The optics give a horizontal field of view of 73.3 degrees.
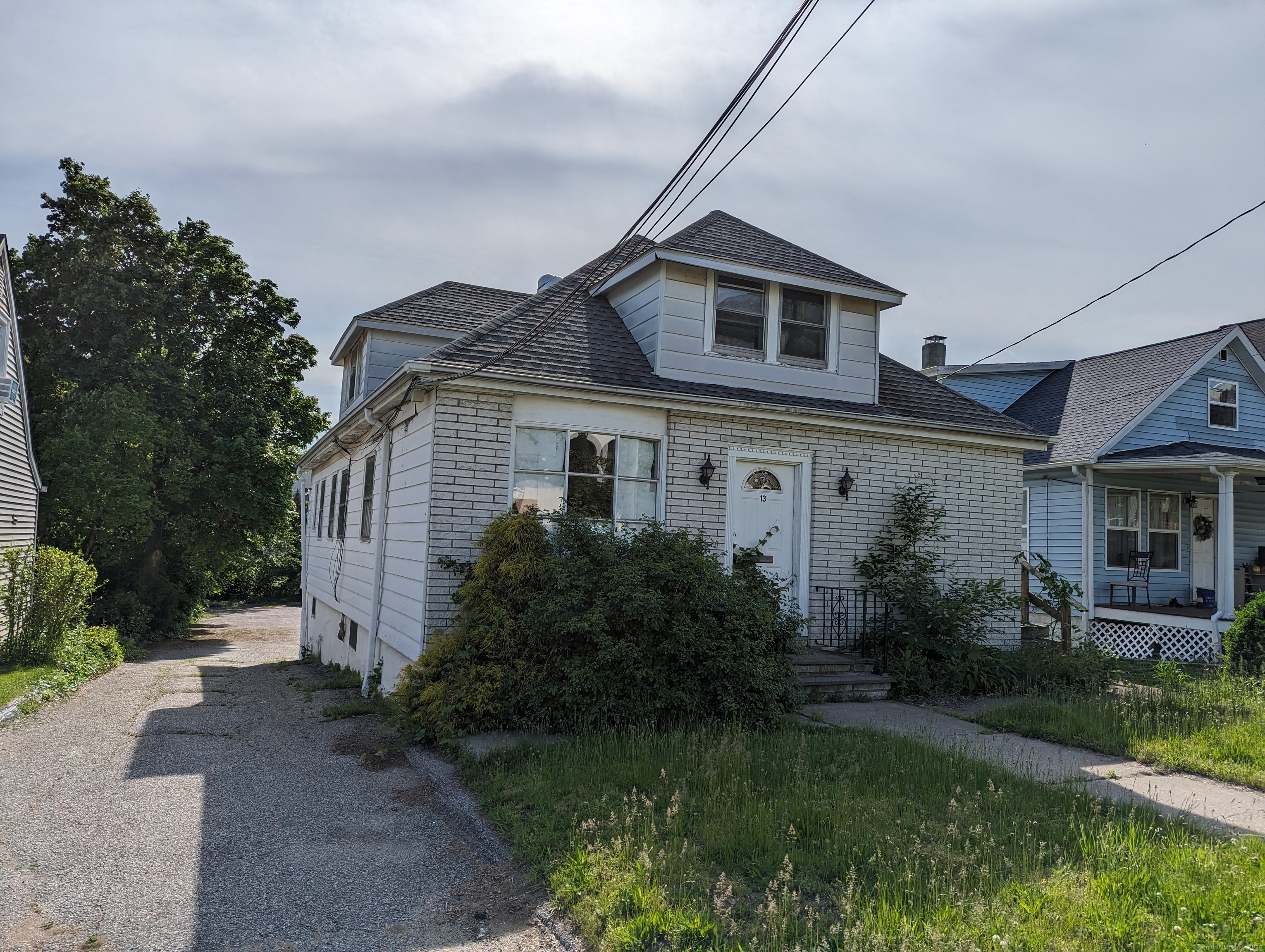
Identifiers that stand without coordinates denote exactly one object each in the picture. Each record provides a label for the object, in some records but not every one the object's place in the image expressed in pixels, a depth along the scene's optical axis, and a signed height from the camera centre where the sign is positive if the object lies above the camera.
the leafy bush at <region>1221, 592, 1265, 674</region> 10.51 -1.00
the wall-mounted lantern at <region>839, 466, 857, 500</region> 10.71 +0.72
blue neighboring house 15.53 +1.40
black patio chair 16.52 -0.40
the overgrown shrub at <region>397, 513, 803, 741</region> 7.25 -1.04
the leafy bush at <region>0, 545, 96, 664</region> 13.23 -1.57
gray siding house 14.66 +1.02
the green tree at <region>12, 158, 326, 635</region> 20.11 +2.71
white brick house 8.81 +1.25
